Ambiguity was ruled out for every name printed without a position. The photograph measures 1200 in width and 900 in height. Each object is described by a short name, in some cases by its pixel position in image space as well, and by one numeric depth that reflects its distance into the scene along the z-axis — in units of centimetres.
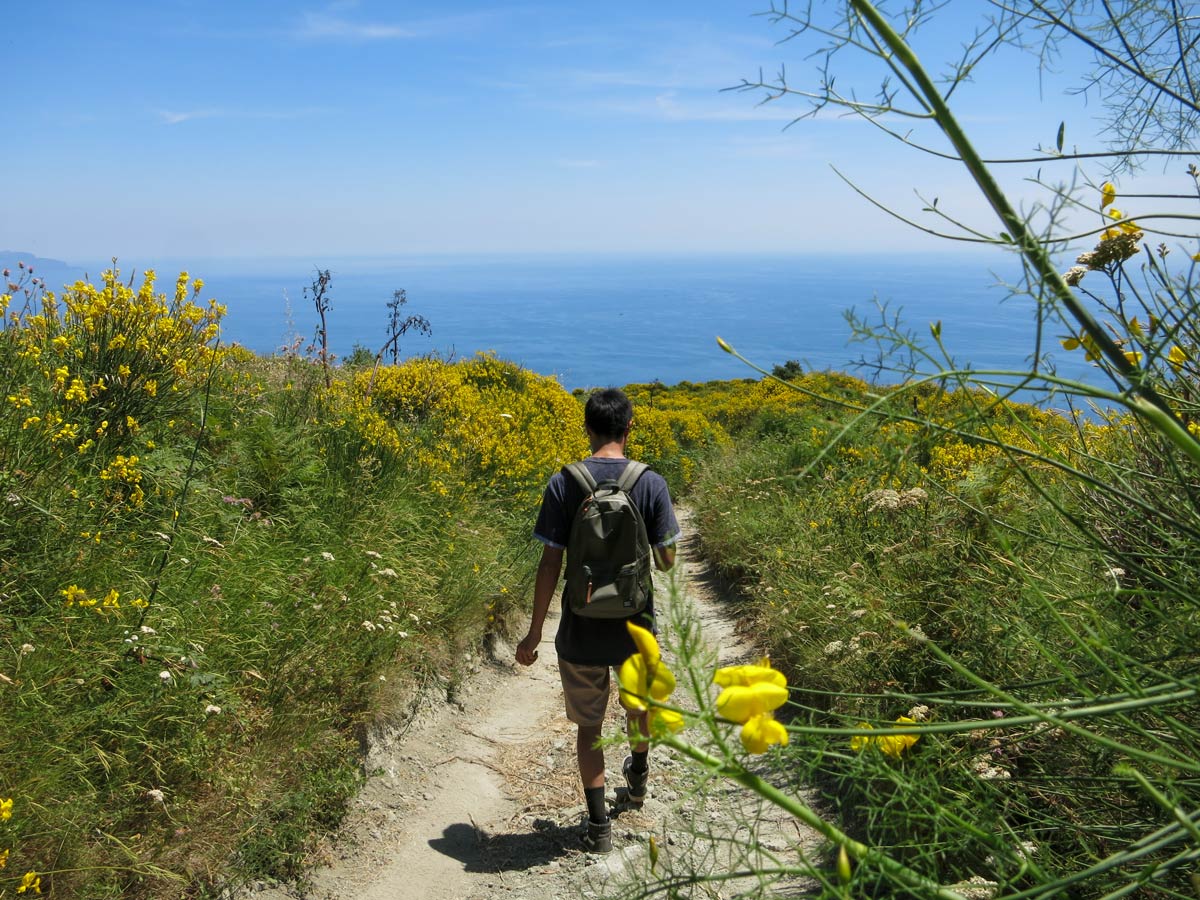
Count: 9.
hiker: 375
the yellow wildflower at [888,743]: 135
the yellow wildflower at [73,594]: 294
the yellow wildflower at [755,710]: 88
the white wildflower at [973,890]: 244
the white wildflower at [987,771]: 257
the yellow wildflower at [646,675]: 89
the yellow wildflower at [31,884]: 228
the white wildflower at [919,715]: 292
